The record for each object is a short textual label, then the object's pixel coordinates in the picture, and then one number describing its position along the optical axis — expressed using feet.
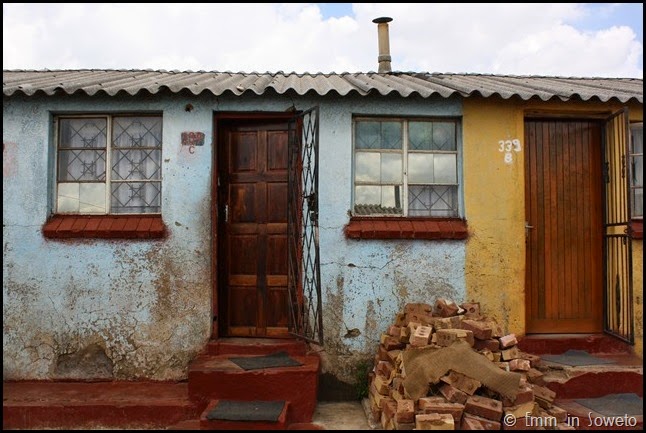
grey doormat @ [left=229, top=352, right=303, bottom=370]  17.16
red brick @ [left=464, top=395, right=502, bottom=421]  14.43
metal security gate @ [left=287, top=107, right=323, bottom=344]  18.93
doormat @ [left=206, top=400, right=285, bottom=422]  14.96
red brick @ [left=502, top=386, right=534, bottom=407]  14.94
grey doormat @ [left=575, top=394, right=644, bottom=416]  16.40
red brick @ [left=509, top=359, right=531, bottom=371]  16.42
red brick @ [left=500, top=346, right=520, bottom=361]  16.53
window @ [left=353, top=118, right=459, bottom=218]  19.83
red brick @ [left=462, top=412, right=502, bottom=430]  14.28
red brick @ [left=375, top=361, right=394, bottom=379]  17.13
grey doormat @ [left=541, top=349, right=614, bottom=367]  18.36
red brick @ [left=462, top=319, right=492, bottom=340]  16.51
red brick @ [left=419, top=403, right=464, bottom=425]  14.46
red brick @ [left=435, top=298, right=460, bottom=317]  17.72
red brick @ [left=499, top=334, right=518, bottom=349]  16.65
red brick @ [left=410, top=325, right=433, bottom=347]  16.24
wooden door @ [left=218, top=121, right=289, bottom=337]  19.89
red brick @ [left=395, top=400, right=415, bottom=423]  14.65
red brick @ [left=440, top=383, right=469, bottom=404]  14.85
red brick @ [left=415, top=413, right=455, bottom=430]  14.11
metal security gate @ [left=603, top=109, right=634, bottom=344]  18.60
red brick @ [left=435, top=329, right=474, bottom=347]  16.14
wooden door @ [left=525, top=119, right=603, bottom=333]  20.38
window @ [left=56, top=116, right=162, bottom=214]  19.67
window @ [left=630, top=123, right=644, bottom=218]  20.20
